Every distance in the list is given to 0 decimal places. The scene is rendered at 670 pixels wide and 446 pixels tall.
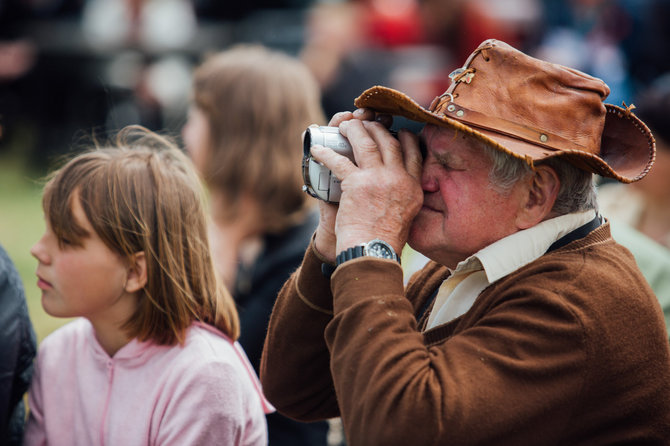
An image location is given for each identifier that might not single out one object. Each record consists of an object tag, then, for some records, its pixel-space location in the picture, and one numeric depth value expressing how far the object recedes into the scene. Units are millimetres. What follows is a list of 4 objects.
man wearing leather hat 3221
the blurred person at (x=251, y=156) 6656
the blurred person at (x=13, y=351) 4410
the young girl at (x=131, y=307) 4426
